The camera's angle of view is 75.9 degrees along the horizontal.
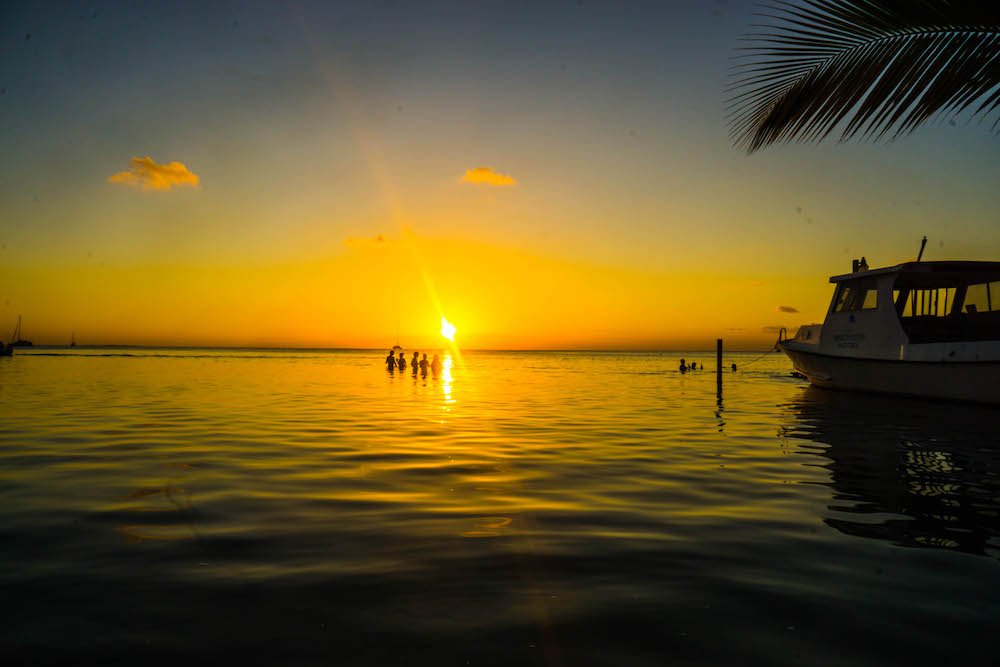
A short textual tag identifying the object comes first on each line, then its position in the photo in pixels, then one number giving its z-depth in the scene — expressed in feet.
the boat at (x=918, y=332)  68.85
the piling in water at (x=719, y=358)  109.72
